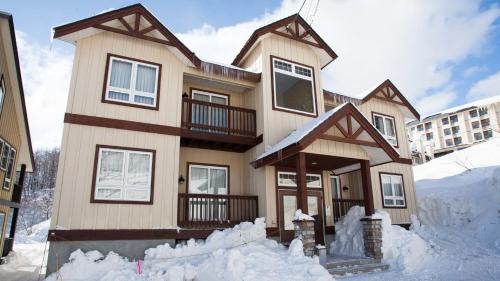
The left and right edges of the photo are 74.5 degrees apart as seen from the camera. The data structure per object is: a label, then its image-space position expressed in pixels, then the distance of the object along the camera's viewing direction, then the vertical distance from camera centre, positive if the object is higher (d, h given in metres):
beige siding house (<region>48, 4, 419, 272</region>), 9.69 +2.54
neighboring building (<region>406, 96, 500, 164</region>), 56.53 +16.56
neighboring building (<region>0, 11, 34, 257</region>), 11.00 +3.82
